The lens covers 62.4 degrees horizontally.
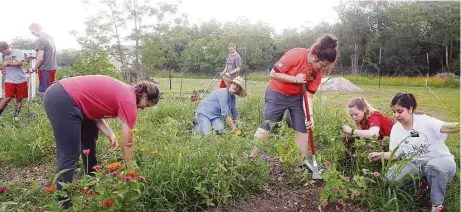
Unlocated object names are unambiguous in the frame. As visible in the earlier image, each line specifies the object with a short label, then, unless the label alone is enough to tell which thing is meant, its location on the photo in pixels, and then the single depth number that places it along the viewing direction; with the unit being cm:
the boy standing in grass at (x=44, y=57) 577
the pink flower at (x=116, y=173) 202
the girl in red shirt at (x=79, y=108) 246
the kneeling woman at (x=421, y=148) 268
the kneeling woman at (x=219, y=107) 451
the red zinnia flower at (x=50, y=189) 179
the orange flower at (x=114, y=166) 195
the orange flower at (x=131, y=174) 203
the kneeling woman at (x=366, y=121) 317
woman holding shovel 293
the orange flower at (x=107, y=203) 192
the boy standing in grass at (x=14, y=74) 577
